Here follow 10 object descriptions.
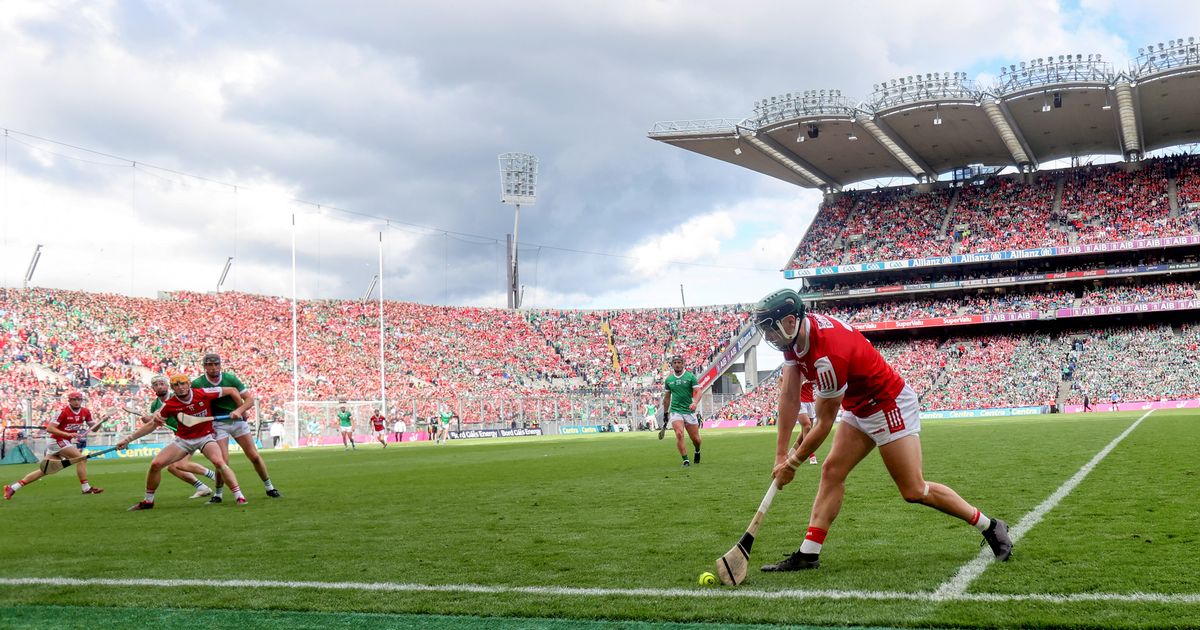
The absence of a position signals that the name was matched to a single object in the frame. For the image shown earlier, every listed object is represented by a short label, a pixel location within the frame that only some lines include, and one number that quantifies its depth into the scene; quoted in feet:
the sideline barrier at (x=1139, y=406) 161.17
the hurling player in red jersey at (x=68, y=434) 53.67
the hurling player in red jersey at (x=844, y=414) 20.25
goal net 154.10
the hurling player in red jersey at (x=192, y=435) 42.80
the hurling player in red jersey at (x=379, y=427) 130.21
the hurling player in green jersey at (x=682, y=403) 60.70
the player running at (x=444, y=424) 151.23
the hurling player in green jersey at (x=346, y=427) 132.67
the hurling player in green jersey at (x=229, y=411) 43.21
